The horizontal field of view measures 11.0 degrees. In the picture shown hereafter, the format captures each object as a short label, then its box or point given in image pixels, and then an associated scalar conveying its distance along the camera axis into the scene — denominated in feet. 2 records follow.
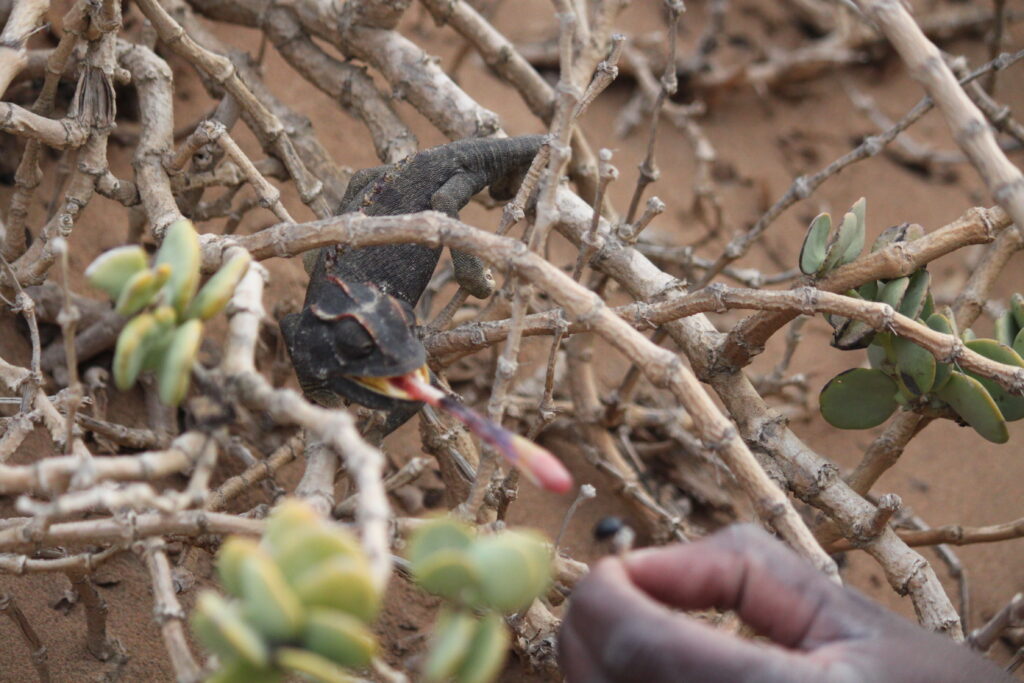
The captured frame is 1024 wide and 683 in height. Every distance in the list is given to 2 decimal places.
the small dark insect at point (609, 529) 5.07
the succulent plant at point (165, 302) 5.03
